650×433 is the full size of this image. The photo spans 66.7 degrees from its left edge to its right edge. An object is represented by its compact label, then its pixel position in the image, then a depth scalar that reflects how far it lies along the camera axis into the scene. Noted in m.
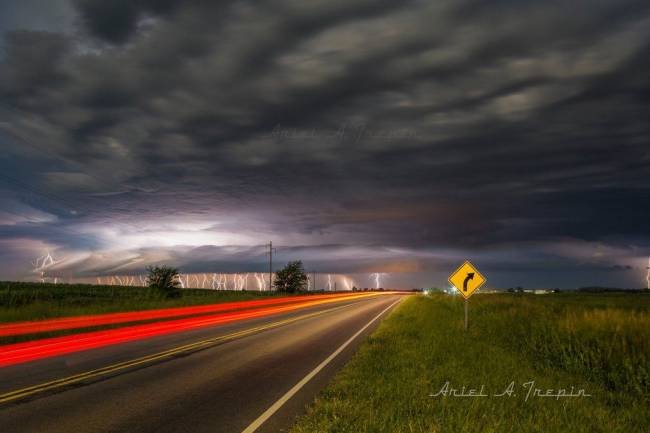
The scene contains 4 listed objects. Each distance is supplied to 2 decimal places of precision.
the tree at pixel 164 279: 53.47
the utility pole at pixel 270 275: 83.45
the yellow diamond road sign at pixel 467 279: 18.45
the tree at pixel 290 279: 107.75
